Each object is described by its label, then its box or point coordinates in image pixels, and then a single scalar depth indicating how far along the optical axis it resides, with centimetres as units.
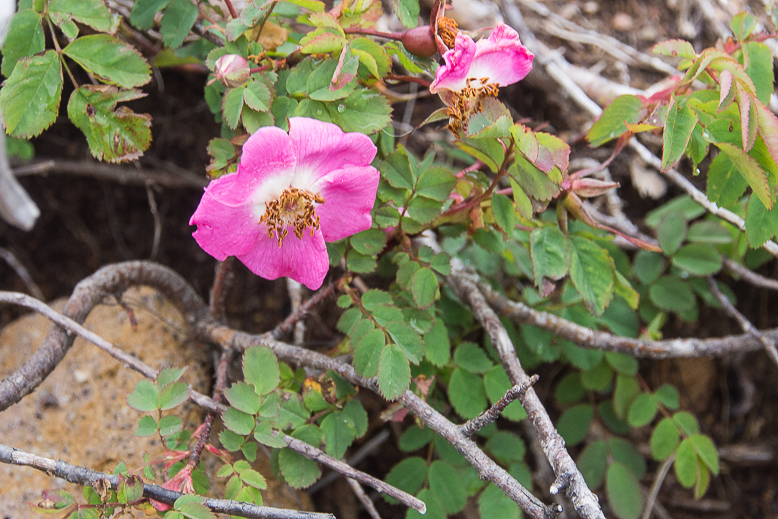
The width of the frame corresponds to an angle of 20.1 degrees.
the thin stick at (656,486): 59
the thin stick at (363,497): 52
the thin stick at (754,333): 55
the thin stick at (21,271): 60
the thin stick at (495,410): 49
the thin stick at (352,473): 50
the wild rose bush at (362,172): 50
